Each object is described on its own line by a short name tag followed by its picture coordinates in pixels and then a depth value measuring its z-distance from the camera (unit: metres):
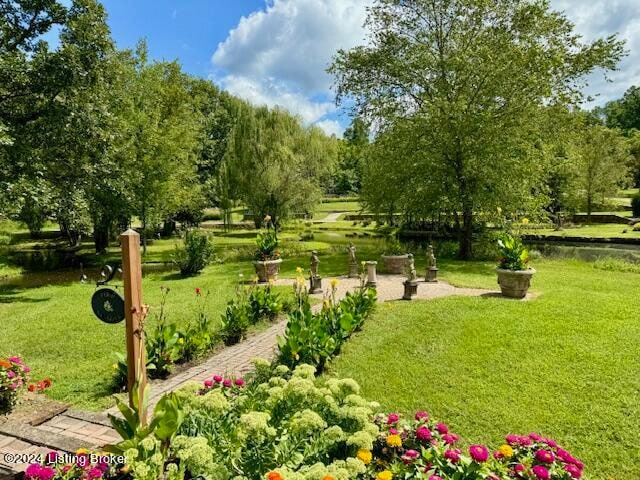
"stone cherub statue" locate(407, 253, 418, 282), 8.80
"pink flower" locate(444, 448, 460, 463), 2.55
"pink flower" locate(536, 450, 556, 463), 2.57
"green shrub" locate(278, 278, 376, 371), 5.03
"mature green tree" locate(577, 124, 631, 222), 29.62
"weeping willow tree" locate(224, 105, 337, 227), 23.98
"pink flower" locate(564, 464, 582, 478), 2.51
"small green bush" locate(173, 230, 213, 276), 13.23
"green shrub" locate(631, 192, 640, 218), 30.89
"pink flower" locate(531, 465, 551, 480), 2.40
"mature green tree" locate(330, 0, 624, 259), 13.65
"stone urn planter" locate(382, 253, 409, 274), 12.44
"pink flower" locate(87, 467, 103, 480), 2.37
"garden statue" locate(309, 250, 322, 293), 9.92
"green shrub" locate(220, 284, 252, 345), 6.48
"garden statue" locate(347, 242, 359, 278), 11.59
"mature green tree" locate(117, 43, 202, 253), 16.55
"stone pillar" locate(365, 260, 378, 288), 9.08
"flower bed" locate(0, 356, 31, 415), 4.09
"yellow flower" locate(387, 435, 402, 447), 2.58
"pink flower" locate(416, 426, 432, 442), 2.80
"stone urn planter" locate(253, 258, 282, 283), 10.88
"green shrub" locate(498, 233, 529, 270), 8.54
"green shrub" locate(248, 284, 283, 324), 7.48
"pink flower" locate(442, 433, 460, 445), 2.76
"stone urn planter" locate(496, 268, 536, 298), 8.37
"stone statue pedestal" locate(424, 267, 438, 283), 10.89
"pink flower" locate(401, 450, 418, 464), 2.62
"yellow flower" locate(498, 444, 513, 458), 2.48
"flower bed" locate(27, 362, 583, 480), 2.33
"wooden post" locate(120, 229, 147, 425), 3.19
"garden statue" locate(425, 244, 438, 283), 10.85
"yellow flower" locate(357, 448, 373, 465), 2.31
